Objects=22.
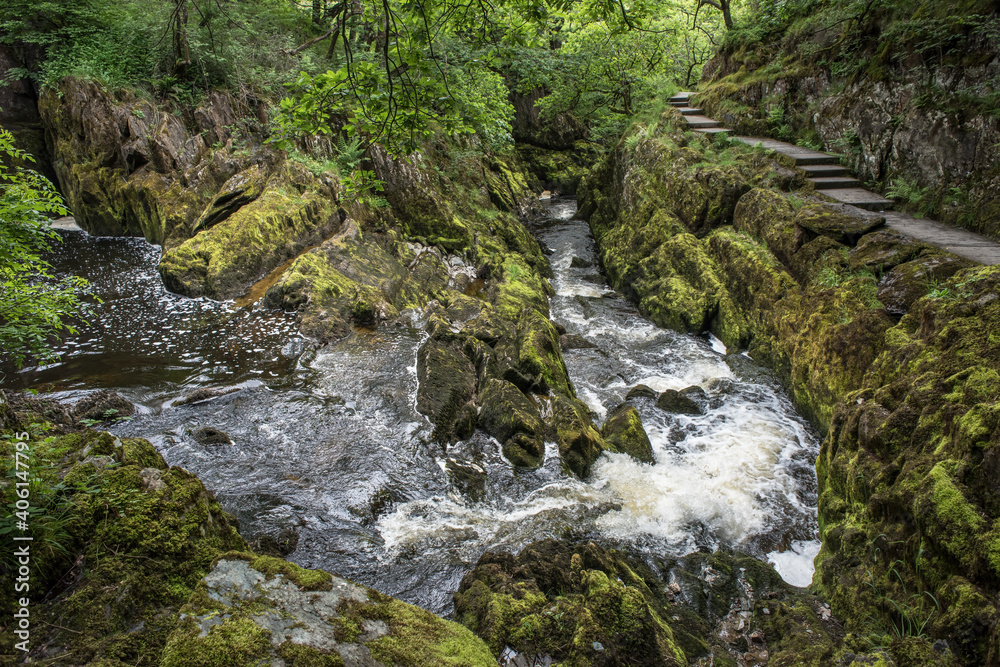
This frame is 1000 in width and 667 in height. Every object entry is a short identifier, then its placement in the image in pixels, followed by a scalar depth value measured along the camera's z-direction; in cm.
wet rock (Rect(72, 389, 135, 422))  632
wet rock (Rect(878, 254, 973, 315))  628
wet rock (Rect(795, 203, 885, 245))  825
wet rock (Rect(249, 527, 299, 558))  459
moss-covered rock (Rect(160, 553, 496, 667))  227
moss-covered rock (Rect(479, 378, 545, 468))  674
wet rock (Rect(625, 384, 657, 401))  888
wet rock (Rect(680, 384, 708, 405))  855
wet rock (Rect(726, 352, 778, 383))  905
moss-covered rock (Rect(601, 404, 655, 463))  716
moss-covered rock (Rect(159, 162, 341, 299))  1048
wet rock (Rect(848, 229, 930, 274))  714
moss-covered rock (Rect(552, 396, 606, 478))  676
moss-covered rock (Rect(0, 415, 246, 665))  228
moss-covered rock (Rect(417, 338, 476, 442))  714
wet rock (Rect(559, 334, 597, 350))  1083
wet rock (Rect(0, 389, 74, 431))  517
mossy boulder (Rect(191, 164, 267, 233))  1180
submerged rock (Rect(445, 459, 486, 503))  615
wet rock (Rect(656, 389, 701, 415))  835
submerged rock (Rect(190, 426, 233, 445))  642
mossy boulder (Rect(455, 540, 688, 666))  330
